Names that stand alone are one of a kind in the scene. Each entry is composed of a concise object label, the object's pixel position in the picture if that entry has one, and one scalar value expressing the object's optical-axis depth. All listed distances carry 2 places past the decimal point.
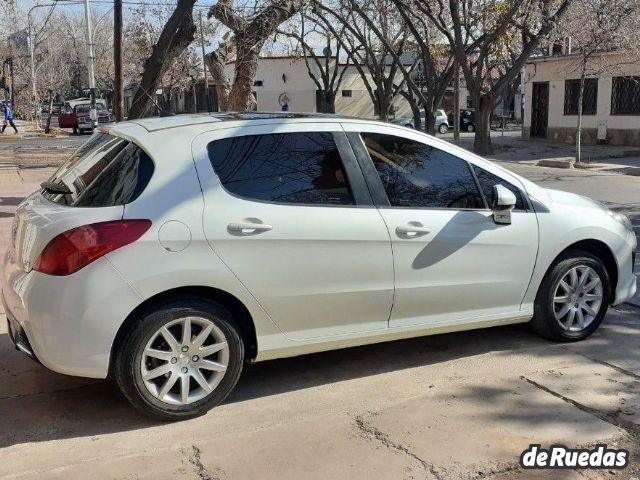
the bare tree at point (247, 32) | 13.63
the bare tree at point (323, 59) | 30.97
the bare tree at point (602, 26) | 18.86
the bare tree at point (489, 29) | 19.00
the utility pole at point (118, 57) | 13.30
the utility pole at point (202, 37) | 29.37
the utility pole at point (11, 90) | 43.21
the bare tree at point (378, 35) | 24.53
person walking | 37.41
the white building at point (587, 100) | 25.17
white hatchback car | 3.56
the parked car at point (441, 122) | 41.26
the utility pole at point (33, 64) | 42.46
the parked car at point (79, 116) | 38.16
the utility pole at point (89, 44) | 29.81
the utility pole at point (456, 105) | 19.66
